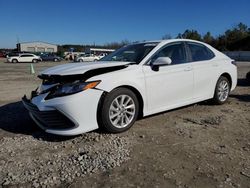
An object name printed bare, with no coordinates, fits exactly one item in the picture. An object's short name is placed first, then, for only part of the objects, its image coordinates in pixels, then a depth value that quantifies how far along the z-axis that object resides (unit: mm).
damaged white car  2852
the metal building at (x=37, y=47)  66266
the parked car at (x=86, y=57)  30312
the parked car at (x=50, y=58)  35232
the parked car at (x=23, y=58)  30718
